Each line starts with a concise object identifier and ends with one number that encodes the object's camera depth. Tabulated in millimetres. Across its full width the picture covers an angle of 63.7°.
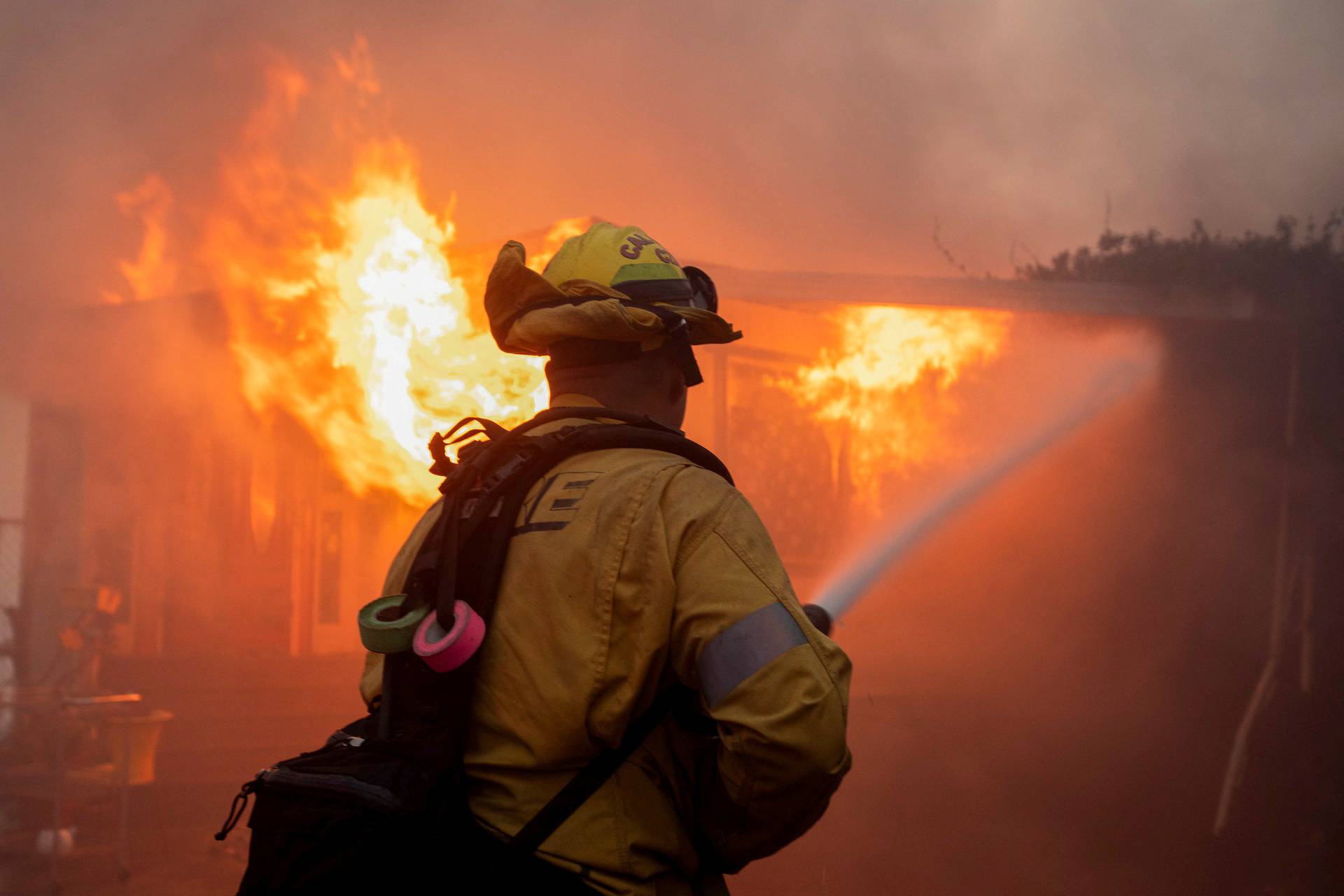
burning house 8000
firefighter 1427
